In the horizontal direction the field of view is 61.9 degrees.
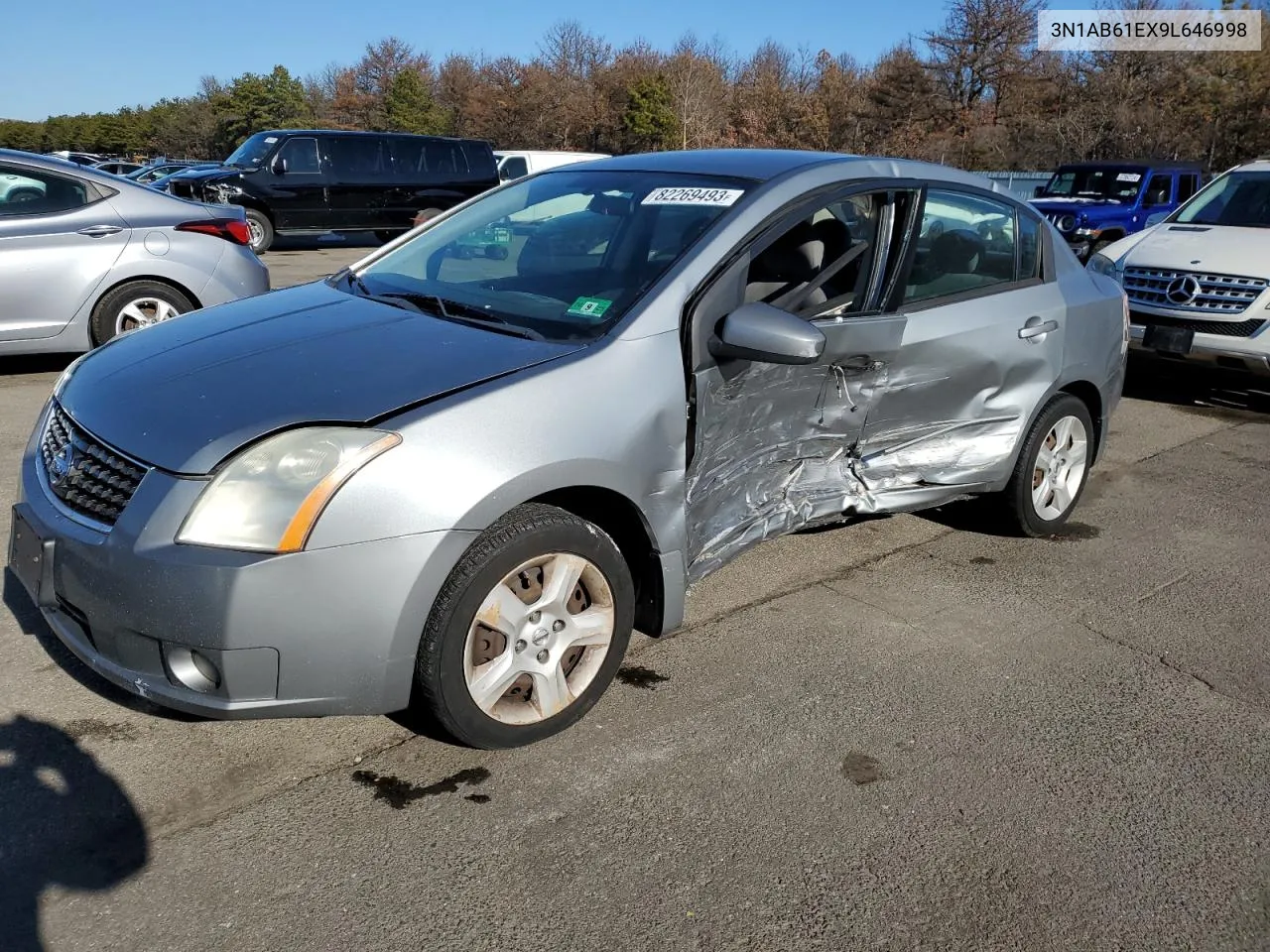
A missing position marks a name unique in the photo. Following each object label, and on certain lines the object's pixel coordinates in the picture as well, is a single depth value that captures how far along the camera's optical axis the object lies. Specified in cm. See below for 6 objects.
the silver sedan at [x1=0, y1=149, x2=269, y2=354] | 679
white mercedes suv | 732
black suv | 1716
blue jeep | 1485
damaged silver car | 257
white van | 2145
